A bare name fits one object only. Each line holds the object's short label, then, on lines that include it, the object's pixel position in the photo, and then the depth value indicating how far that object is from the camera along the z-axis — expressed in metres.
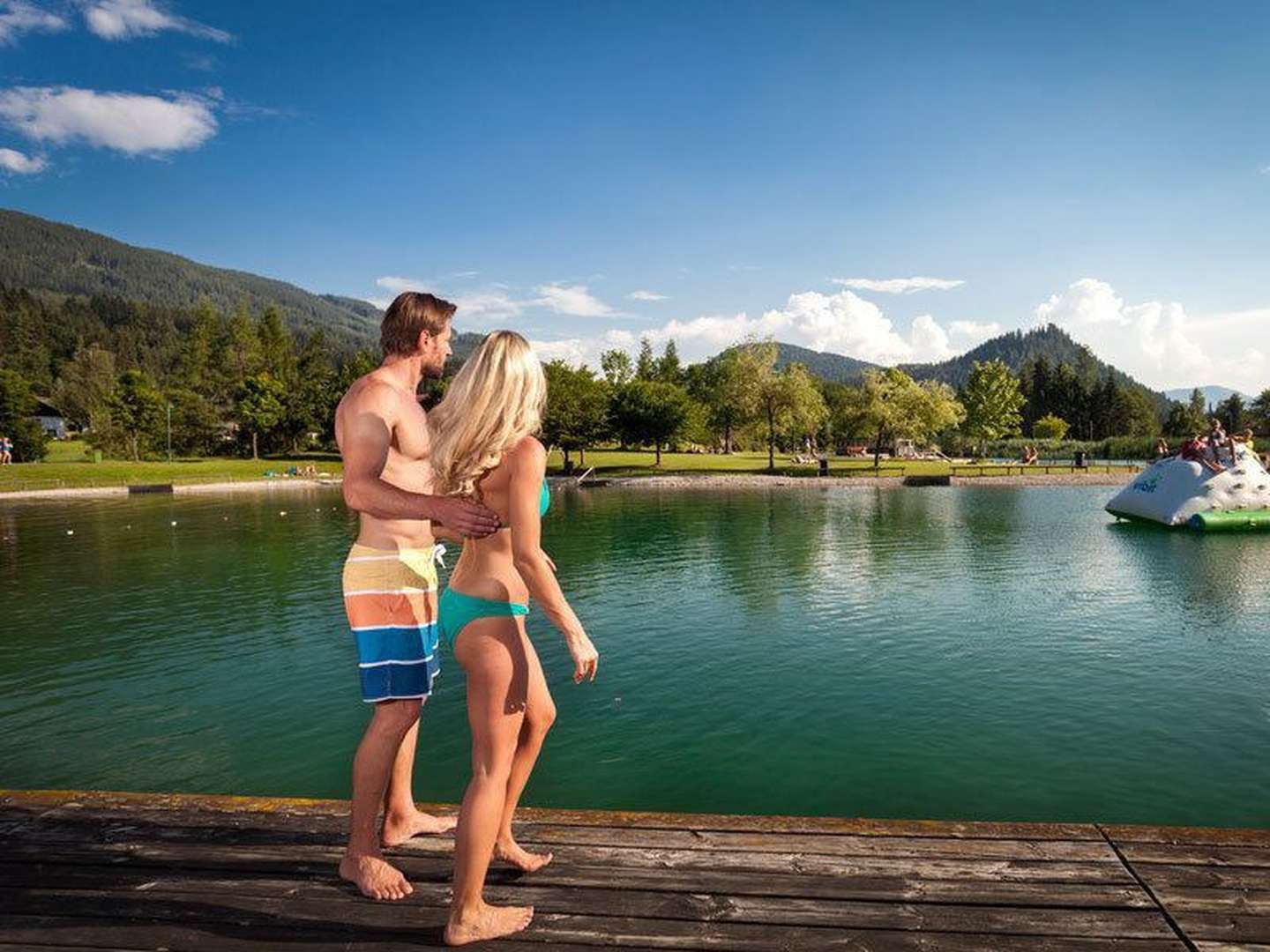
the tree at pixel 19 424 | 83.38
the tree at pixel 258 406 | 102.19
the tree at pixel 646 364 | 137.01
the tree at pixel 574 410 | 78.56
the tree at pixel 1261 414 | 112.69
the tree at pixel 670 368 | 136.25
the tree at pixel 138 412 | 93.50
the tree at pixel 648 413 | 84.56
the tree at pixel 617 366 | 100.31
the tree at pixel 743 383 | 72.81
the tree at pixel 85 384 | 116.94
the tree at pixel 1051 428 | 135.88
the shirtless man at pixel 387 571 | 4.02
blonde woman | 3.52
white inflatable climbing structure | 30.23
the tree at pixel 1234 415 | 126.00
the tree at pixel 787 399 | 72.25
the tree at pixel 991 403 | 95.06
